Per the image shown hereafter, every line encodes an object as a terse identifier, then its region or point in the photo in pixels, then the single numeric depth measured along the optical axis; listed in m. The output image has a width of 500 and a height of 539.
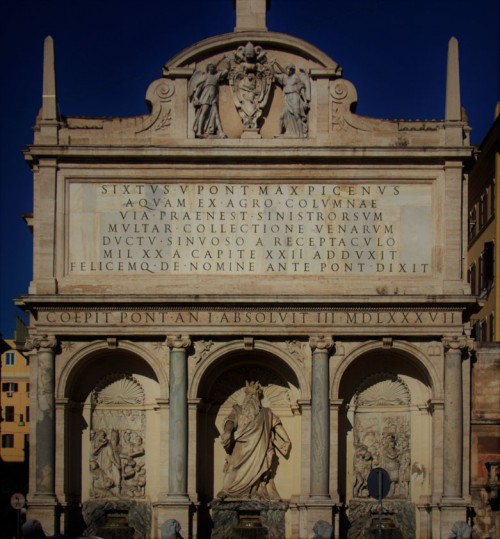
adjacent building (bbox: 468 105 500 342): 41.03
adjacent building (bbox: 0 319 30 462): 68.69
